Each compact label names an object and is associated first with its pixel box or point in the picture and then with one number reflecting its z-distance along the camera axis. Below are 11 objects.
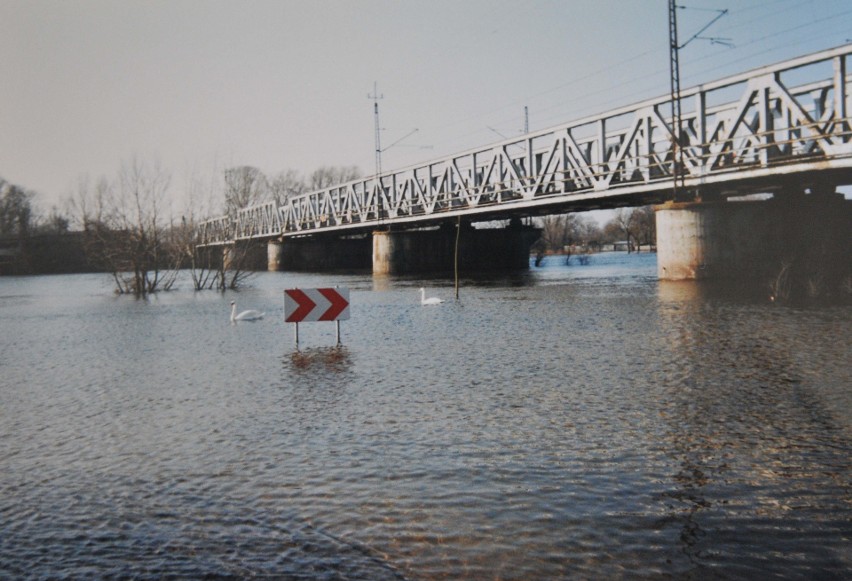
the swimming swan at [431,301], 27.06
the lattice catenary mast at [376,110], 70.25
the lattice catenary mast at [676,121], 34.91
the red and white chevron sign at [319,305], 15.08
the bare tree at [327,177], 143.76
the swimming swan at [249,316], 22.45
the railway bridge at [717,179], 31.19
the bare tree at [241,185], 47.91
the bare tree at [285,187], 142.00
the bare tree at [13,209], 114.86
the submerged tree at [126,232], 40.69
